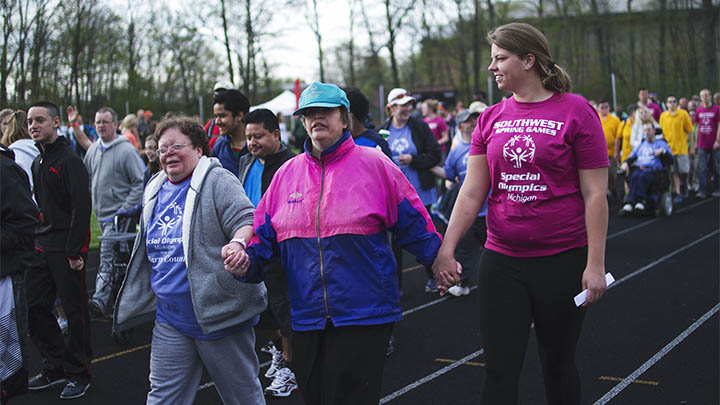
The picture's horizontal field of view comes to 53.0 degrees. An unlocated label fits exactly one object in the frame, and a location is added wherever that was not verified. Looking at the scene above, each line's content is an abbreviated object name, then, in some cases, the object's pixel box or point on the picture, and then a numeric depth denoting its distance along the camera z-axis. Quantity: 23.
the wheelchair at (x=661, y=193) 13.77
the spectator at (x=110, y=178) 7.77
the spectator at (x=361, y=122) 5.79
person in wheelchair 13.63
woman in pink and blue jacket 3.14
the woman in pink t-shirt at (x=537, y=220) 3.33
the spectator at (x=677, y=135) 15.91
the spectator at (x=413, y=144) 7.75
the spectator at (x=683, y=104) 17.23
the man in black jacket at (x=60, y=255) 5.47
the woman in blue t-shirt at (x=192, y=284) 3.70
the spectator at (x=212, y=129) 7.78
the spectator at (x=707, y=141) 16.69
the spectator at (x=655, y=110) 18.38
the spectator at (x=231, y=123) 5.87
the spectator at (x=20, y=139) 6.46
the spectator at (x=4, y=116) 7.93
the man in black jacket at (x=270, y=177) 5.00
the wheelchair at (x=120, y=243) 7.18
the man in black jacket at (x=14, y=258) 4.22
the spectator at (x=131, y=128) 11.29
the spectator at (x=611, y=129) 16.30
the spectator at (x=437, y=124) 14.79
